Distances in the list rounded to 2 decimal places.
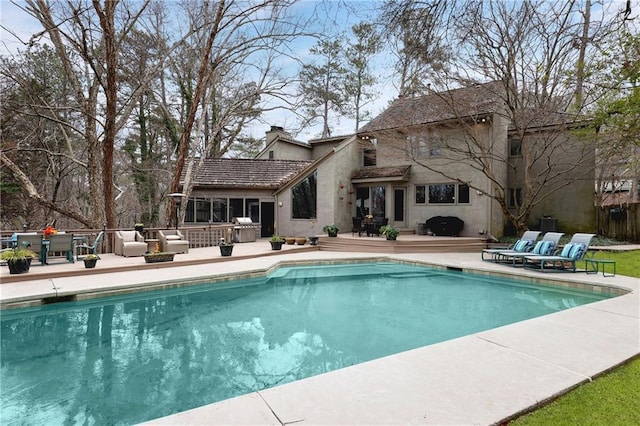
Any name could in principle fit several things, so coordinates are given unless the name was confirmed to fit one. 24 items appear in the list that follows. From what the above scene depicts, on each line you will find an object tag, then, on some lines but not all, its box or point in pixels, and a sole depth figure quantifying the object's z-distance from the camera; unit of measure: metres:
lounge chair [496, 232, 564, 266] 10.95
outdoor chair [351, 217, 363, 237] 17.72
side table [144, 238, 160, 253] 13.23
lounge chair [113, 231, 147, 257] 12.29
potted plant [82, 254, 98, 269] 9.84
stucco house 16.30
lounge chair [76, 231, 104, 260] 11.07
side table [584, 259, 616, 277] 9.60
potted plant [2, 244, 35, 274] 8.78
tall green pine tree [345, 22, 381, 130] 26.02
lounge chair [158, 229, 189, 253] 13.09
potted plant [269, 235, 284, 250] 14.57
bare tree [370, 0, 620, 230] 13.30
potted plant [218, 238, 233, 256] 12.76
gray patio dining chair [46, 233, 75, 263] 10.11
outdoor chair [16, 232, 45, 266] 9.90
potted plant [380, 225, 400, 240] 15.13
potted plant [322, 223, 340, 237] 16.88
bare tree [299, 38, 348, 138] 25.59
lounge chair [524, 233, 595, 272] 9.98
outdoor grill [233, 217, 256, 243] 17.62
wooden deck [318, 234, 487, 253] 14.91
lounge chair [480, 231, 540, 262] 11.77
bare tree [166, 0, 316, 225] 15.05
